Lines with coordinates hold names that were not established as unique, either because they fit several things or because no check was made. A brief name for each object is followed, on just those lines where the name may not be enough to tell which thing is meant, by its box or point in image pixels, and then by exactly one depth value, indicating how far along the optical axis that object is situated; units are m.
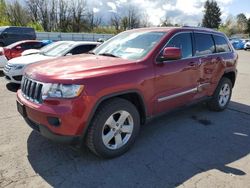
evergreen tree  47.93
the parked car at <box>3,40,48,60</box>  7.93
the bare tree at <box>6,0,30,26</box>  32.35
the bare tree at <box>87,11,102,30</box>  37.31
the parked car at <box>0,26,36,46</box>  11.38
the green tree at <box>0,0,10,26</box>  31.23
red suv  2.24
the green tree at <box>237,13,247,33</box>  52.94
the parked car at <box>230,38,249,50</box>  26.08
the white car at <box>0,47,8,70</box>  7.17
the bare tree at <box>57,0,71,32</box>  35.31
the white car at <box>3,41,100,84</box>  5.35
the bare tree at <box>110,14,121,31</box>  38.32
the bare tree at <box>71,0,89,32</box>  35.23
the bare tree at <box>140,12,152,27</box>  44.64
